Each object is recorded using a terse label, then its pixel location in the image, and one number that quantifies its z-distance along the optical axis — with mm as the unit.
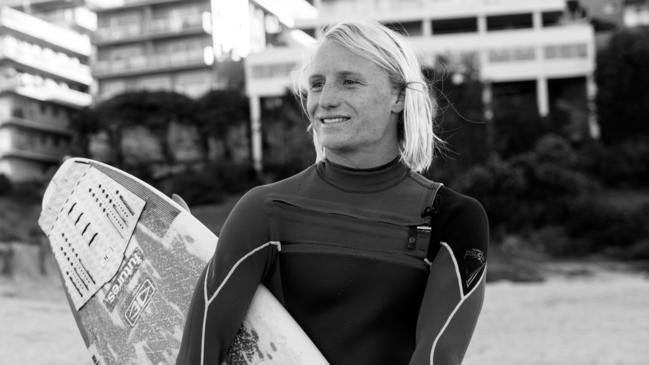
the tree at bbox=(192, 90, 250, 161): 42156
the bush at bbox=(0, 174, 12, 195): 41656
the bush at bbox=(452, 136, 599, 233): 31141
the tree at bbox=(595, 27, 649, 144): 38031
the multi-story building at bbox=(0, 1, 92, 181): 45000
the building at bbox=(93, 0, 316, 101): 48031
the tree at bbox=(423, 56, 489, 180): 34062
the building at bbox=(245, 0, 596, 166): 40875
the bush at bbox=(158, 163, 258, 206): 38000
